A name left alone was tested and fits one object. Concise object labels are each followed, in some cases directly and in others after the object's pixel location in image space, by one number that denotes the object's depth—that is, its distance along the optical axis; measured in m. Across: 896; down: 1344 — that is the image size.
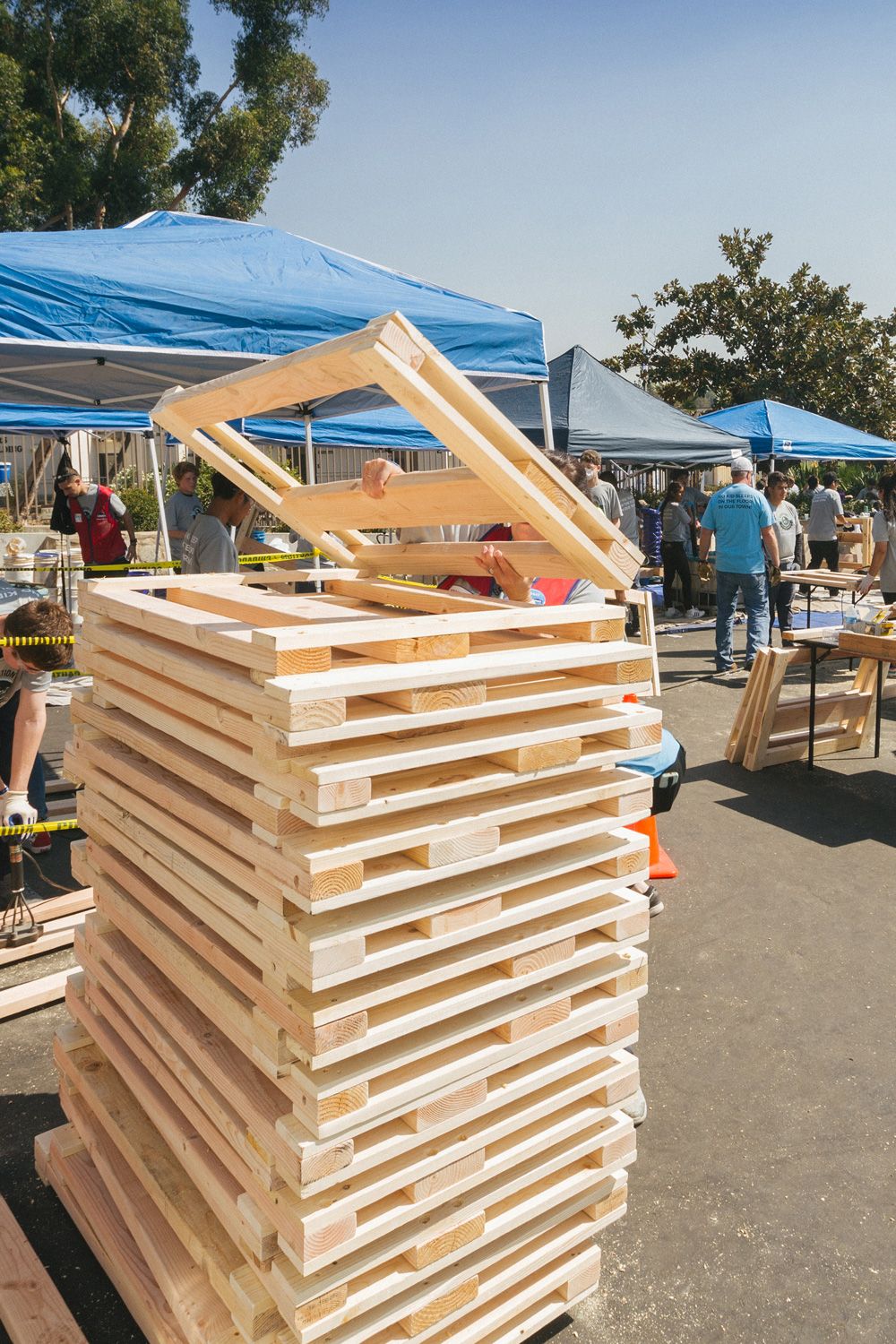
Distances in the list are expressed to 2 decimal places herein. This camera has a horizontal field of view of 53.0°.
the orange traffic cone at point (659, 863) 4.84
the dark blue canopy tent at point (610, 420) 12.91
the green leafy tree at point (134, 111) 23.50
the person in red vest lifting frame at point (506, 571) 2.52
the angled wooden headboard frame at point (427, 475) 1.84
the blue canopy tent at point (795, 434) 16.08
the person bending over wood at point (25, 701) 4.26
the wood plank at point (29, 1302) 2.22
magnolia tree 32.22
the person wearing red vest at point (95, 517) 10.43
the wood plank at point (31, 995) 3.77
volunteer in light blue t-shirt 9.98
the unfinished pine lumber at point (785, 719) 7.22
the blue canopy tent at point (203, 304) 4.96
